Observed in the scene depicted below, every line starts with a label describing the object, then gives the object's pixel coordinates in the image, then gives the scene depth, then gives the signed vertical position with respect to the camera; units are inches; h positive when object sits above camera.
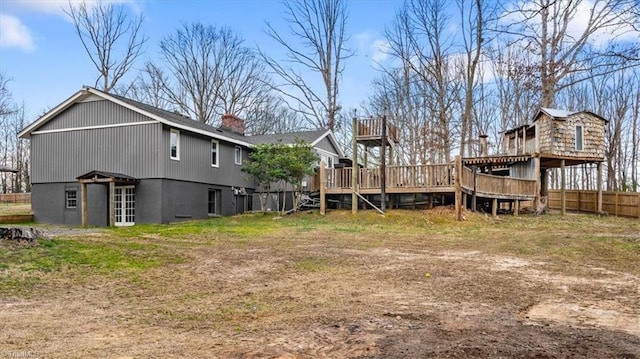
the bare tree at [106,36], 1163.3 +396.0
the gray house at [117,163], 700.0 +32.4
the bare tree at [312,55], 1221.7 +349.8
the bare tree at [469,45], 1002.1 +313.1
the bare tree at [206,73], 1406.3 +353.5
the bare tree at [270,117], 1499.8 +230.0
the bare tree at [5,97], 1227.2 +246.5
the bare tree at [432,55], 1093.1 +317.8
